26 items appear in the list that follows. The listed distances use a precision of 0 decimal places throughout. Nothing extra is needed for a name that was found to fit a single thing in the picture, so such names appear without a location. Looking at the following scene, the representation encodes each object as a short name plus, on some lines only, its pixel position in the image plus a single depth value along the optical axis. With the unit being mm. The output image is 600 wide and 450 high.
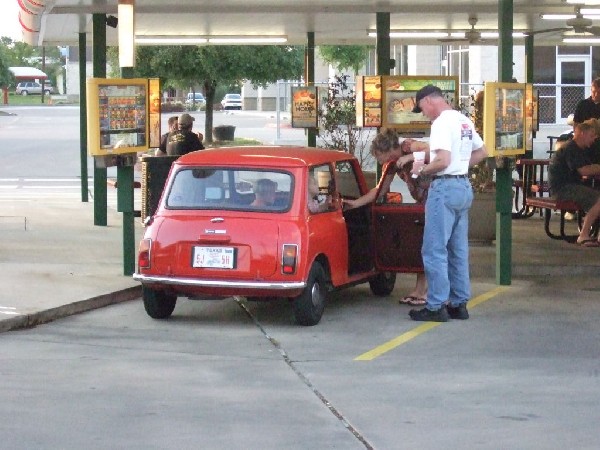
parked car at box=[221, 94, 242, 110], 95125
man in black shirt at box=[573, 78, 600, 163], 17992
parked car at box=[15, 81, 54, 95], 140000
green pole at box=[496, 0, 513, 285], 13211
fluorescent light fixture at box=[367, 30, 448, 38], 24531
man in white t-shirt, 10906
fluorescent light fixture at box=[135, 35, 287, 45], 24984
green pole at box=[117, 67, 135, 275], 13469
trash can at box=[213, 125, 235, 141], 46406
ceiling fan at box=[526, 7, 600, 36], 18438
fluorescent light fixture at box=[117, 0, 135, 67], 13352
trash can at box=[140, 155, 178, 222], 16922
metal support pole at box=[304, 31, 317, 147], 22812
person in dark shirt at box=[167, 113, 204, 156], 17844
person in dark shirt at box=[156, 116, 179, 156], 19697
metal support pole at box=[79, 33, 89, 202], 21844
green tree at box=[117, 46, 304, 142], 38125
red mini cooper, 10586
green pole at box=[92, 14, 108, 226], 16688
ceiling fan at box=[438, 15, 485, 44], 21478
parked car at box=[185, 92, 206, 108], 91625
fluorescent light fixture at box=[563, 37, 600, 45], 24864
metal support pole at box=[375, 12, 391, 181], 18797
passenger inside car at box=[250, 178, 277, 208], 10945
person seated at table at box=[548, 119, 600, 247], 16047
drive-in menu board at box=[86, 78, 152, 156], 12828
